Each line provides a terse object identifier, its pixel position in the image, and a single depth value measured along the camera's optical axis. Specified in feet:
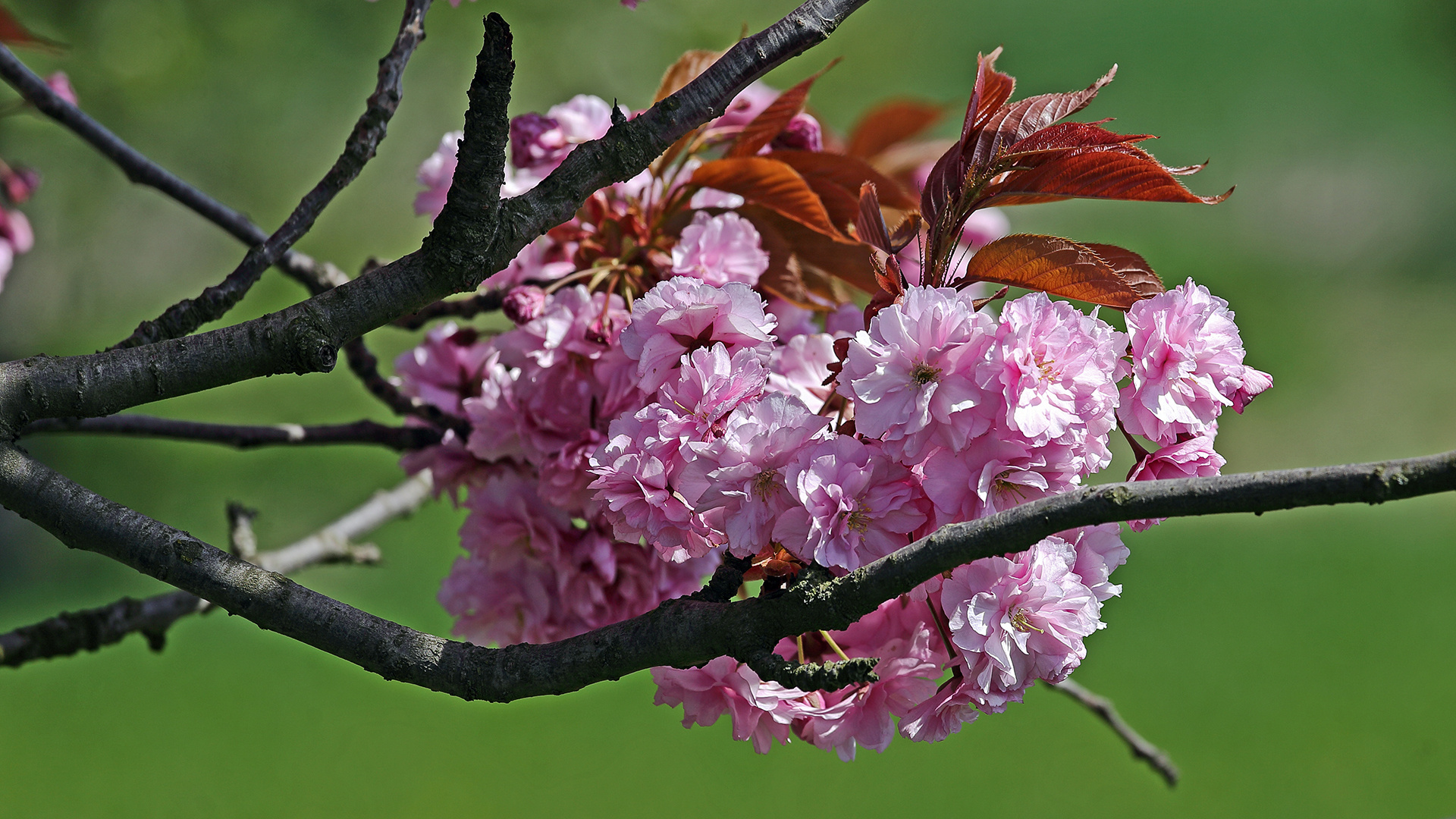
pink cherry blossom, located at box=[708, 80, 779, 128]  11.30
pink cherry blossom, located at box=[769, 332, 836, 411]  10.78
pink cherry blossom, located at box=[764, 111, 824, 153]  11.12
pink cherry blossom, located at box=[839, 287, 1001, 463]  10.42
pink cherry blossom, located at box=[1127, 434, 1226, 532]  10.50
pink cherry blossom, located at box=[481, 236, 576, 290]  11.16
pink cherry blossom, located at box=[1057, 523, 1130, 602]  10.51
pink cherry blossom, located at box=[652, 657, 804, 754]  10.64
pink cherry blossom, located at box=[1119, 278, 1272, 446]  10.49
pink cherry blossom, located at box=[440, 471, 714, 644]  10.98
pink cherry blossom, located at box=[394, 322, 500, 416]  11.27
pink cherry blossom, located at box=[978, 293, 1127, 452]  10.40
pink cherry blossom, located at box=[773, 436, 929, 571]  10.44
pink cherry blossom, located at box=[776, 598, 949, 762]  10.59
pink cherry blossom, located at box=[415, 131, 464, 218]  11.24
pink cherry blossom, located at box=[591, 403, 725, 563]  10.54
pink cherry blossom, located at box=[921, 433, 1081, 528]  10.43
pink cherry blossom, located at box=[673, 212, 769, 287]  10.87
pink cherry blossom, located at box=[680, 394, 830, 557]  10.48
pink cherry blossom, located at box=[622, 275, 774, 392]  10.57
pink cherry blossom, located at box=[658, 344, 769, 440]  10.52
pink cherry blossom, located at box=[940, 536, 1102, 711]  10.46
